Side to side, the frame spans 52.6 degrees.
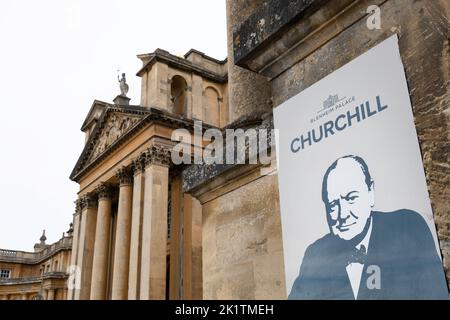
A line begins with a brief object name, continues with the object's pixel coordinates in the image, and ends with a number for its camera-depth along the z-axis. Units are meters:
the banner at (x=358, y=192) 2.03
